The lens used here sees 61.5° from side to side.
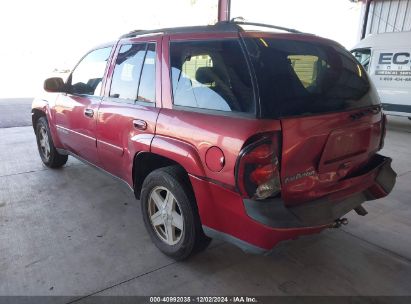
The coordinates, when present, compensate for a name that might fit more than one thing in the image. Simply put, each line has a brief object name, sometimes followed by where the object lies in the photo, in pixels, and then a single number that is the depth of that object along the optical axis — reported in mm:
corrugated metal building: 13211
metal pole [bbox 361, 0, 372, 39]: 13831
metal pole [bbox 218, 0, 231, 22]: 10914
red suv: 2043
